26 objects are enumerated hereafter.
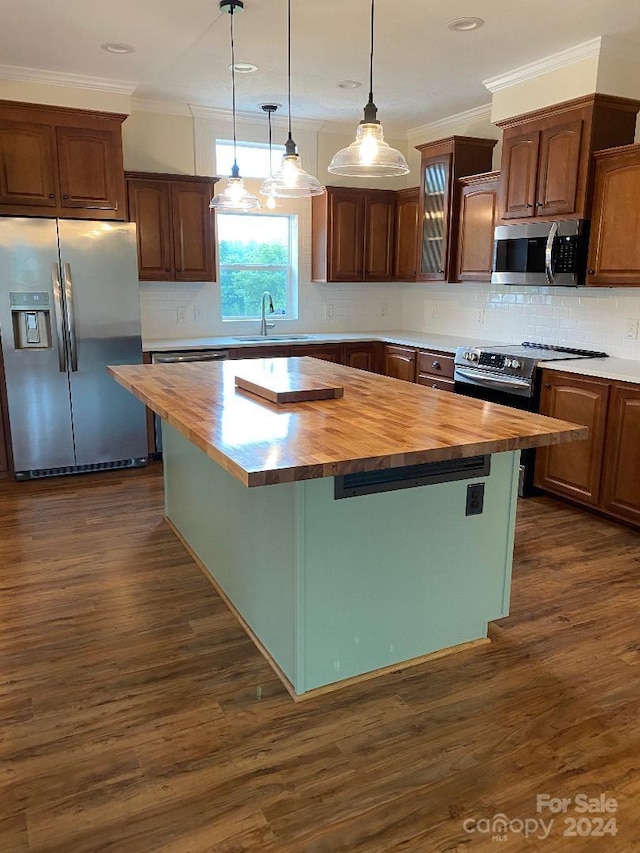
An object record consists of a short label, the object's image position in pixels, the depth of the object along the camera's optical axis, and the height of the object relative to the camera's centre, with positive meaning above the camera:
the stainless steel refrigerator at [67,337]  4.39 -0.36
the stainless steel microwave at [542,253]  4.07 +0.22
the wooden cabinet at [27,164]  4.28 +0.77
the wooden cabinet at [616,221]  3.74 +0.38
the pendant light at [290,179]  2.97 +0.48
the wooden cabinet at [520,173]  4.31 +0.74
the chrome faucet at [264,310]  5.89 -0.22
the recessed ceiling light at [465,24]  3.51 +1.39
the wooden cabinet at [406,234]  5.89 +0.46
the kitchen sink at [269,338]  5.66 -0.45
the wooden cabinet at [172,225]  5.04 +0.46
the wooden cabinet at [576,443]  3.81 -0.88
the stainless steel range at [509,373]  4.18 -0.57
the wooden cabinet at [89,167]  4.44 +0.79
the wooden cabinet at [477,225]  4.87 +0.46
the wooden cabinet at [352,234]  5.89 +0.46
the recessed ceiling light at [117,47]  3.82 +1.37
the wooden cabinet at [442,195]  5.18 +0.73
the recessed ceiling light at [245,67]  4.24 +1.40
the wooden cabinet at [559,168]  4.02 +0.73
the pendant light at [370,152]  2.39 +0.48
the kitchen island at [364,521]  2.05 -0.82
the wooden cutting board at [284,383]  2.72 -0.44
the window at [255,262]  5.88 +0.21
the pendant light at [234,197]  3.55 +0.47
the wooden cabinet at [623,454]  3.61 -0.92
